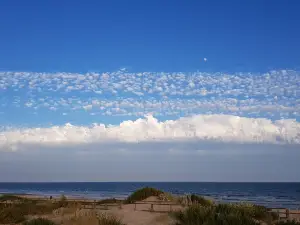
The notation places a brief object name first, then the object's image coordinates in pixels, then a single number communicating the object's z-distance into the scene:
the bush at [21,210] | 17.78
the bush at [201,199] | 24.40
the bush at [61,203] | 23.11
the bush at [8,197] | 33.77
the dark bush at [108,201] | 29.79
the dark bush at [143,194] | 28.69
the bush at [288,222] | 15.18
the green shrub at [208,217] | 13.45
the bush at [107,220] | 14.07
